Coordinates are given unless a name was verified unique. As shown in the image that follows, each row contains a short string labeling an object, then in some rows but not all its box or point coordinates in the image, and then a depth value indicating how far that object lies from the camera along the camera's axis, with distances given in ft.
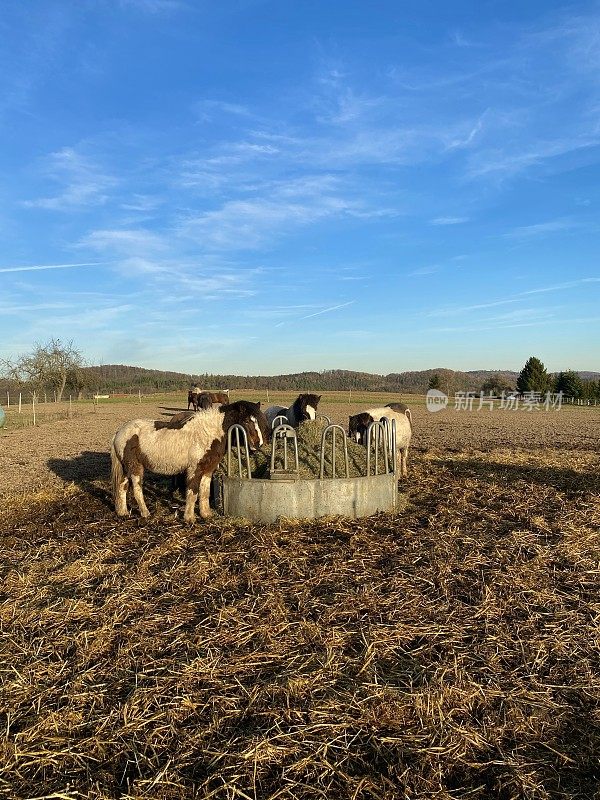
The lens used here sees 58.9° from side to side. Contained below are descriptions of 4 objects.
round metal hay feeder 23.82
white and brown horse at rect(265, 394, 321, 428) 39.91
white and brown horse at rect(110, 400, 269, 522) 24.79
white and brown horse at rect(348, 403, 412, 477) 34.81
